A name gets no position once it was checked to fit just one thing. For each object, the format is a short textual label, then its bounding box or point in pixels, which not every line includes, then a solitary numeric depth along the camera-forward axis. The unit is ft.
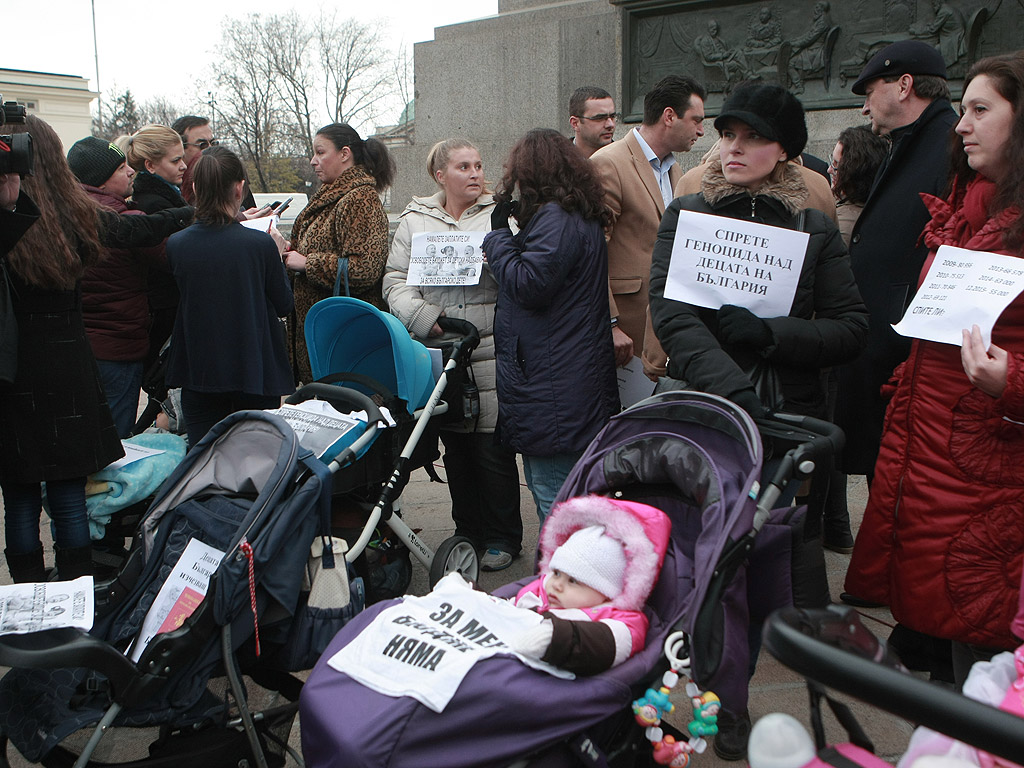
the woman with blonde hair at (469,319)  13.75
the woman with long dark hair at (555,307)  11.96
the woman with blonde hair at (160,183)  16.29
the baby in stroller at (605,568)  7.77
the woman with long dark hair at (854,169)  13.78
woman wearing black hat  9.02
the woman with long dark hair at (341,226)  15.06
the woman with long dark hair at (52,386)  11.19
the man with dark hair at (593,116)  17.98
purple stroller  6.50
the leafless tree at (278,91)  112.78
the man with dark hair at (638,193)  14.03
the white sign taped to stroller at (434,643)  6.65
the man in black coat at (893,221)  11.45
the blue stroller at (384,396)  11.14
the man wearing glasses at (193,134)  20.29
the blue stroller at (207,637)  7.80
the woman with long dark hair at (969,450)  7.91
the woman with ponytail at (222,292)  13.21
